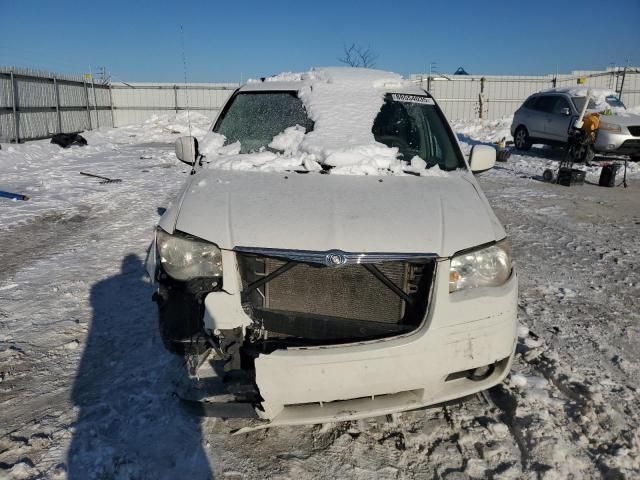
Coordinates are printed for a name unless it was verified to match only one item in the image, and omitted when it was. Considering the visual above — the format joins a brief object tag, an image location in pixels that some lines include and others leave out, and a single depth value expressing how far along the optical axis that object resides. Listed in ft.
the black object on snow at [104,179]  35.43
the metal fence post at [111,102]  85.80
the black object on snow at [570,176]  34.27
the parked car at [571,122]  42.37
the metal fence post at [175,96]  88.78
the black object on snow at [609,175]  33.94
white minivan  7.15
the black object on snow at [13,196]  28.02
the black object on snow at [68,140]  56.71
